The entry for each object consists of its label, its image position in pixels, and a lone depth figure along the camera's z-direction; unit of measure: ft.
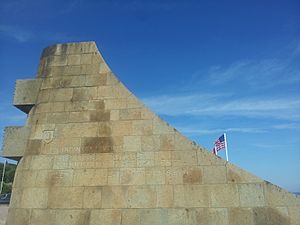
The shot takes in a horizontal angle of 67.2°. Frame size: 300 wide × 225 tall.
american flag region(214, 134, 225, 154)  57.29
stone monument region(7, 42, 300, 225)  19.56
